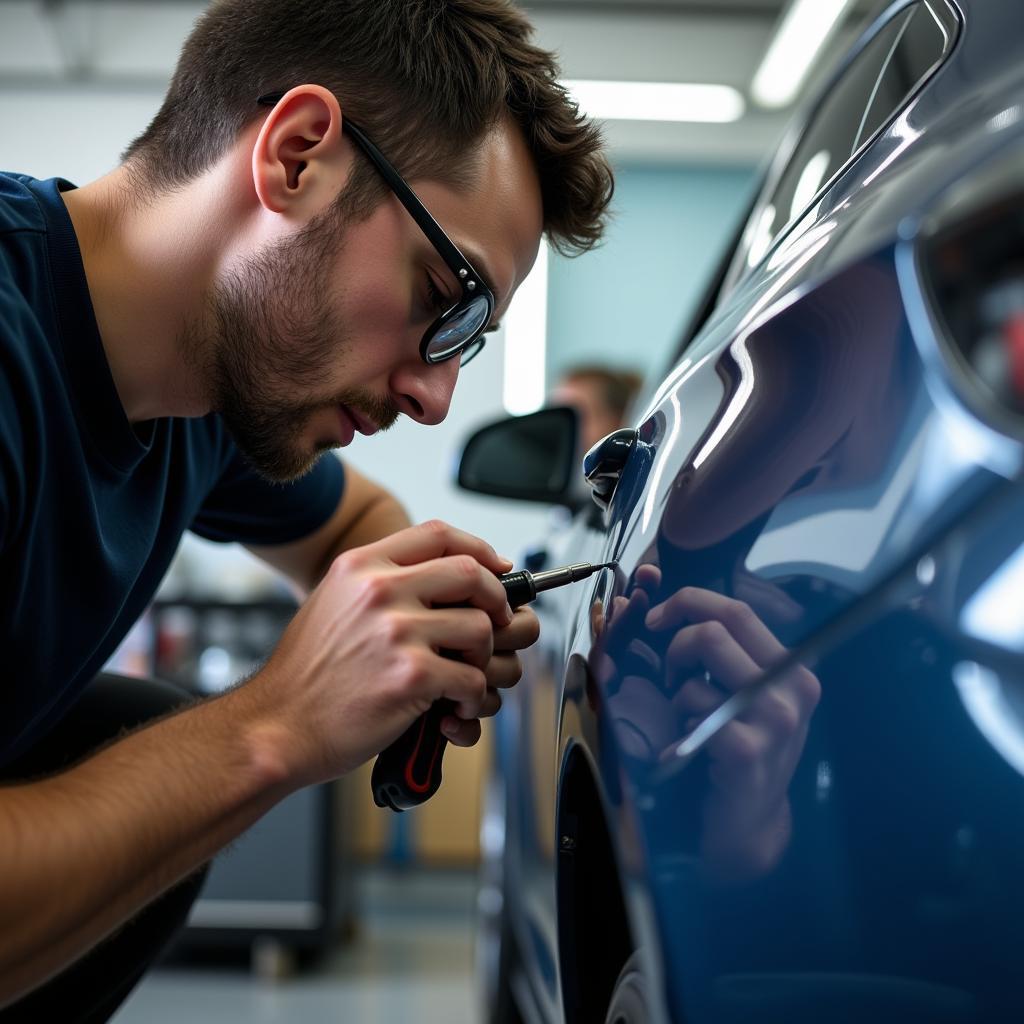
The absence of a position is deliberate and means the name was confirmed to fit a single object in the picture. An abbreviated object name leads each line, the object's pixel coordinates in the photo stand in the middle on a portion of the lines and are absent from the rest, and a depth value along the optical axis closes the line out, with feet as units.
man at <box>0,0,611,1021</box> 3.44
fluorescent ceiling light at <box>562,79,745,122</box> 18.99
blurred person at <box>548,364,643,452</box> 11.15
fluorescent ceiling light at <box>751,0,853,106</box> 16.90
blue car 1.46
